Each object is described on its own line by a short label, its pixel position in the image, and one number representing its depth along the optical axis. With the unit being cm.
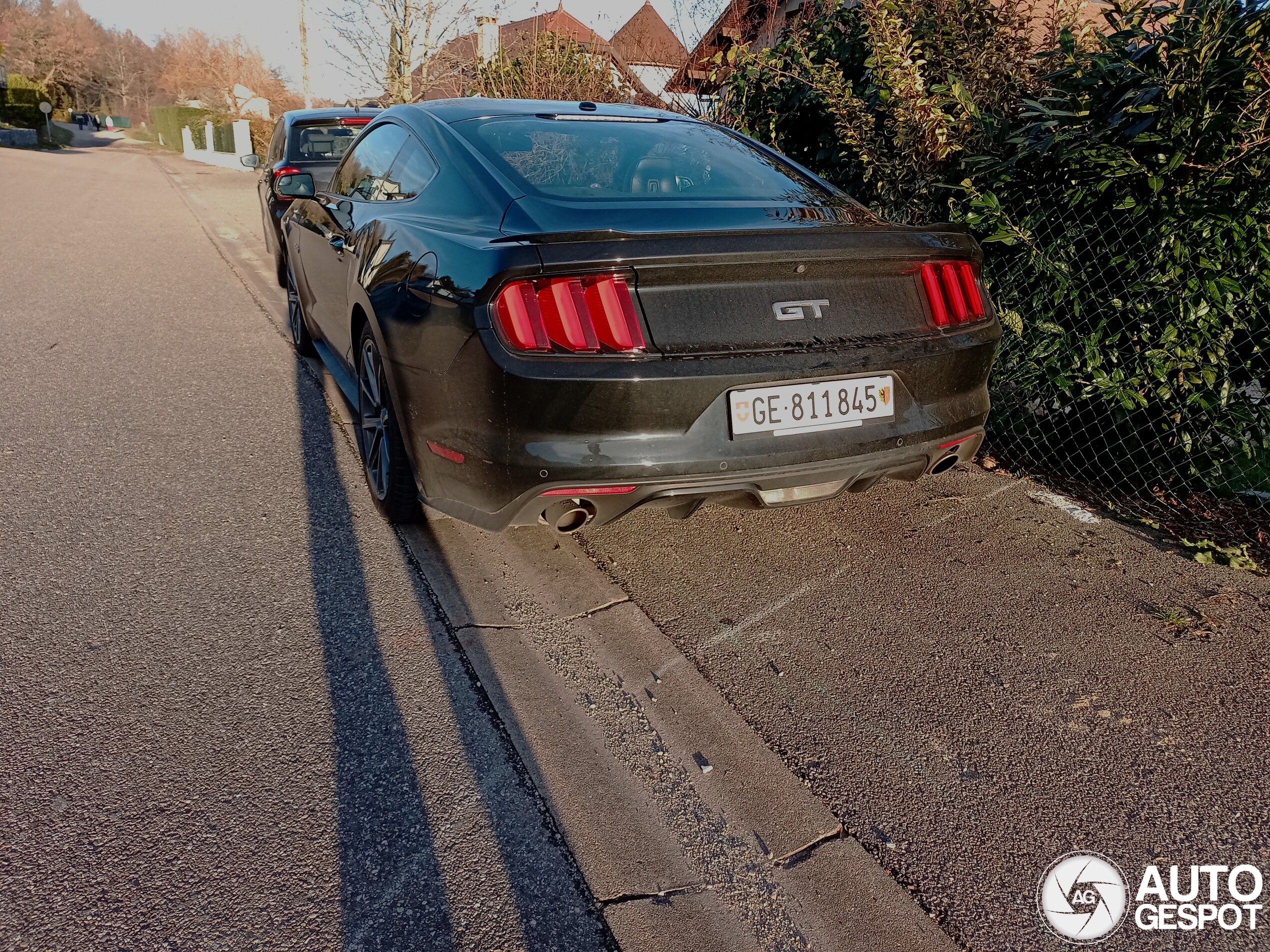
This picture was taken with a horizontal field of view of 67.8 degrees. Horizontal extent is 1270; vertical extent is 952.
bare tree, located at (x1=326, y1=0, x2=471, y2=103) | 1714
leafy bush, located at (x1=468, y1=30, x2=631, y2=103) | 1076
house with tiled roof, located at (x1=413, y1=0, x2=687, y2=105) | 1098
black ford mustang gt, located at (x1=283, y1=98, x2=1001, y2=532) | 258
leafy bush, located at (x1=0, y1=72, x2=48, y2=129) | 5484
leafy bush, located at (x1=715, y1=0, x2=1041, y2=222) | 448
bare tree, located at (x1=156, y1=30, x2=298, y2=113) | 5591
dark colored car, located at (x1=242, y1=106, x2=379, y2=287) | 847
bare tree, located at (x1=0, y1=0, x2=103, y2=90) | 7425
